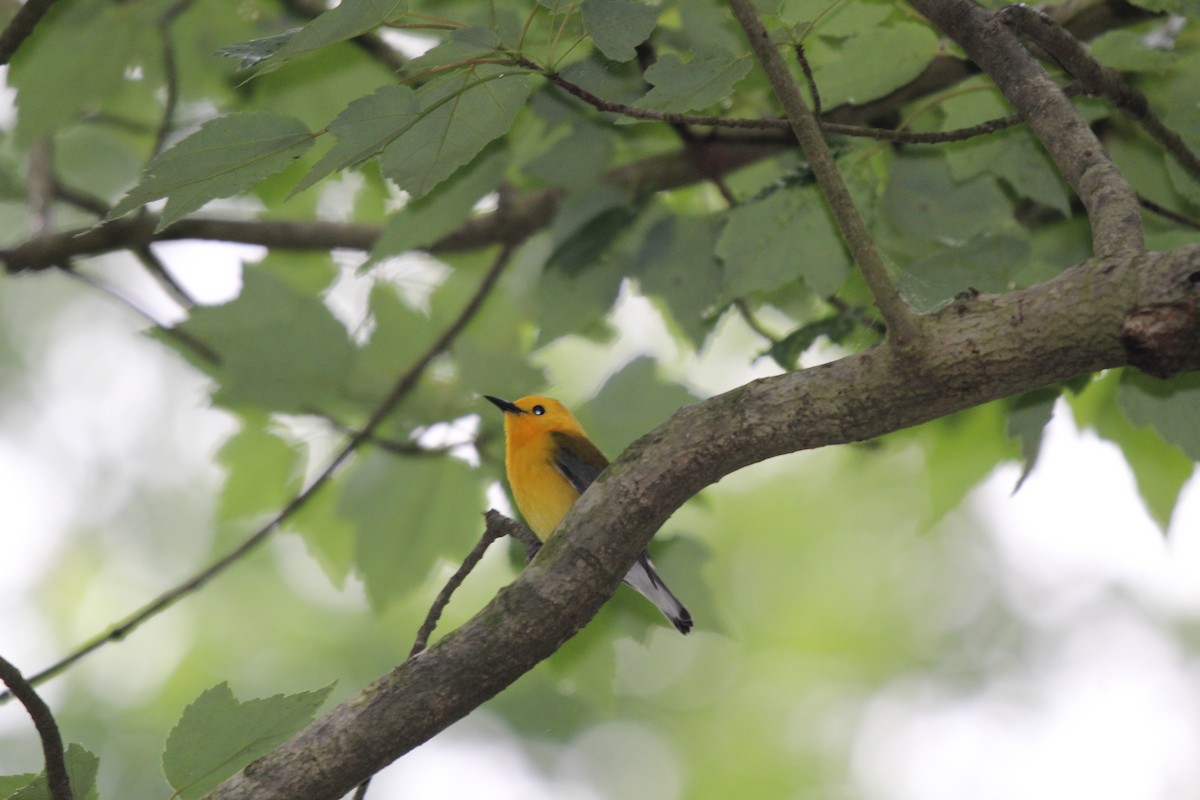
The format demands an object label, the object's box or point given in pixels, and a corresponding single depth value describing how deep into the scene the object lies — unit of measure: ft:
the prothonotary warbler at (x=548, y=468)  31.94
